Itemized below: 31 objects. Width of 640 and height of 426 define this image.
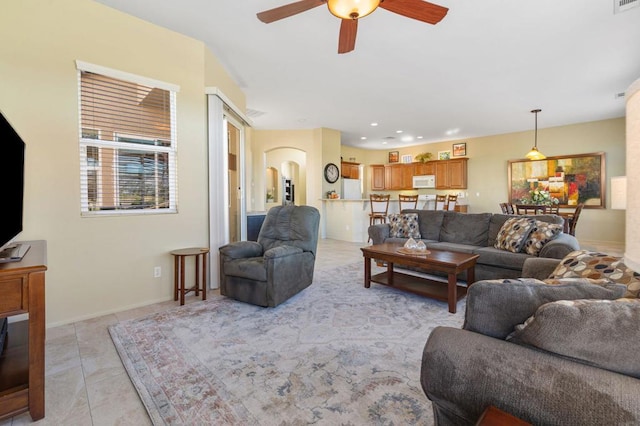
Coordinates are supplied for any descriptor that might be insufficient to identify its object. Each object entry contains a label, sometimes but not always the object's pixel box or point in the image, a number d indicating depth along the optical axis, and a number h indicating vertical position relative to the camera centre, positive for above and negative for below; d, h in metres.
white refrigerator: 8.77 +0.61
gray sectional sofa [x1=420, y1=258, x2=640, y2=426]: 0.76 -0.44
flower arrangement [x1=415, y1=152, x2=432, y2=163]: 8.98 +1.54
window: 2.76 +0.67
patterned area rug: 1.56 -1.02
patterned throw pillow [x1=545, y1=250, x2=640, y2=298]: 1.22 -0.31
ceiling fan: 1.93 +1.40
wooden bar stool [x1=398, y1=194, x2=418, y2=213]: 6.91 +0.15
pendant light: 6.31 +1.10
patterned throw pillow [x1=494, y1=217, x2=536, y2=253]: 3.47 -0.31
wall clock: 7.45 +0.92
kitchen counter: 7.11 -0.21
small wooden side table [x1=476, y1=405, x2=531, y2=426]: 0.74 -0.53
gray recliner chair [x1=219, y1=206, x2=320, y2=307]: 2.91 -0.53
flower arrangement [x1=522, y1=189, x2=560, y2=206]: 6.55 +0.20
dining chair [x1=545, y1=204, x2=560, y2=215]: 5.38 -0.06
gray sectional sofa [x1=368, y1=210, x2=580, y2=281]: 3.26 -0.41
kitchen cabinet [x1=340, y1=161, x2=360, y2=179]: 8.95 +1.19
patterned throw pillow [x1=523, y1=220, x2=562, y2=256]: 3.30 -0.32
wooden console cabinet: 1.40 -0.61
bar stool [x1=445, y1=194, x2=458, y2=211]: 7.27 +0.14
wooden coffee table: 2.89 -0.64
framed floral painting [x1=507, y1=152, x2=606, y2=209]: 6.57 +0.64
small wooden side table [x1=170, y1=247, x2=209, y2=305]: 3.05 -0.65
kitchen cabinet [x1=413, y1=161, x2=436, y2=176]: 8.98 +1.21
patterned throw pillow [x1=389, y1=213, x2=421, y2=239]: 4.54 -0.27
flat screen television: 1.66 +0.14
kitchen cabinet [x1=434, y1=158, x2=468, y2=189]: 8.46 +0.99
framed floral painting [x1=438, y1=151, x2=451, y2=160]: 8.80 +1.56
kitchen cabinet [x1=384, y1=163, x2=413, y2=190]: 9.52 +1.04
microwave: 9.01 +0.82
